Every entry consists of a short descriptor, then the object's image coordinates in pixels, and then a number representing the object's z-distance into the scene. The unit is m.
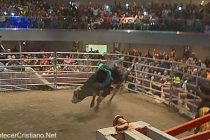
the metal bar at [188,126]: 2.81
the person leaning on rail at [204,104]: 4.60
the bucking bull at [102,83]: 8.23
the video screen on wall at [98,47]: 26.61
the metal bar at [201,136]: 2.61
